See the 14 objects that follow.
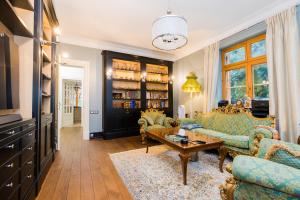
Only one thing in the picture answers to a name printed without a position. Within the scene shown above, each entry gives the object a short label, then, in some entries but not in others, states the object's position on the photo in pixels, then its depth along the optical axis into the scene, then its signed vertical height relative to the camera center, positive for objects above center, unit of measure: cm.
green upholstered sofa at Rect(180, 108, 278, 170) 226 -54
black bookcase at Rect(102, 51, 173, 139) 454 +38
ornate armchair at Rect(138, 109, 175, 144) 401 -56
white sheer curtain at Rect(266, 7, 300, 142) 262 +54
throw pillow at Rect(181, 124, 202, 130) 370 -63
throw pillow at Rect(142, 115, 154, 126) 410 -53
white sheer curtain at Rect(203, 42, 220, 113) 411 +70
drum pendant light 218 +106
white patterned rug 185 -112
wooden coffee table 212 -66
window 341 +74
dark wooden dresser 114 -52
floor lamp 447 +46
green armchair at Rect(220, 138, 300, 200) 99 -52
